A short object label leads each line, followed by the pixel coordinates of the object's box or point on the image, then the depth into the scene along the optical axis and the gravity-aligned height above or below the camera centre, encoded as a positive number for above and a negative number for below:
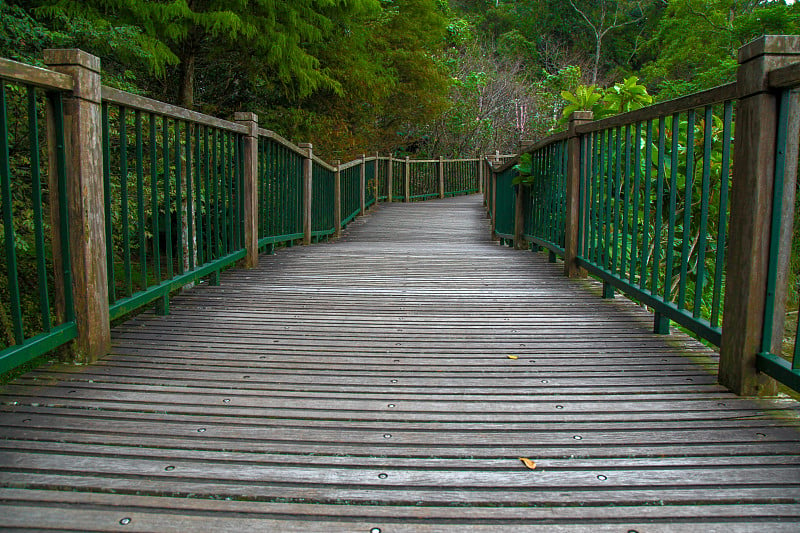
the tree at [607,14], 31.16 +8.23
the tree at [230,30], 6.96 +1.77
